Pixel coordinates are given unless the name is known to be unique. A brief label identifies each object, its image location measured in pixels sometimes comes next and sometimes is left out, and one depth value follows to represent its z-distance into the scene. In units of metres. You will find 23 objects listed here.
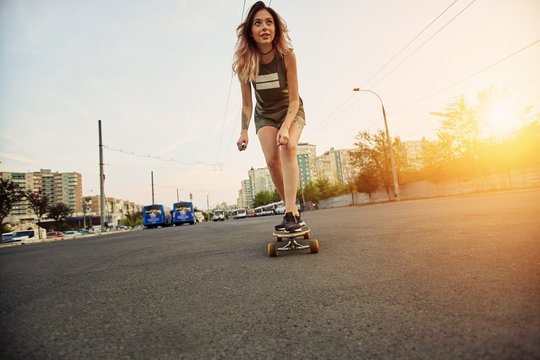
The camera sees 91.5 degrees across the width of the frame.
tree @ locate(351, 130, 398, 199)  35.50
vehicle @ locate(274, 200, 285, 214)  53.46
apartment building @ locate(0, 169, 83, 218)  119.62
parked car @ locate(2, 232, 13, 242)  32.61
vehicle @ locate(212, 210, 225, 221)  59.88
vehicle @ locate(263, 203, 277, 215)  56.76
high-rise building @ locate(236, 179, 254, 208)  191.02
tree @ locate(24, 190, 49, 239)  39.12
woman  2.91
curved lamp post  22.55
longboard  2.23
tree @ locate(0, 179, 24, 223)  25.00
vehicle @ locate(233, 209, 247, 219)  62.44
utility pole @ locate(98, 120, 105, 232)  23.08
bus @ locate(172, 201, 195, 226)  35.91
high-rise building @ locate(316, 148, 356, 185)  136.88
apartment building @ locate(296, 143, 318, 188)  136.75
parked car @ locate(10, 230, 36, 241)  33.29
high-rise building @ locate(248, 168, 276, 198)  167.12
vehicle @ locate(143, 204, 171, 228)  31.88
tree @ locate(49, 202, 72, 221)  50.89
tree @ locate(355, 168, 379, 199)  37.84
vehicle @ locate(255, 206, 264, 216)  61.41
